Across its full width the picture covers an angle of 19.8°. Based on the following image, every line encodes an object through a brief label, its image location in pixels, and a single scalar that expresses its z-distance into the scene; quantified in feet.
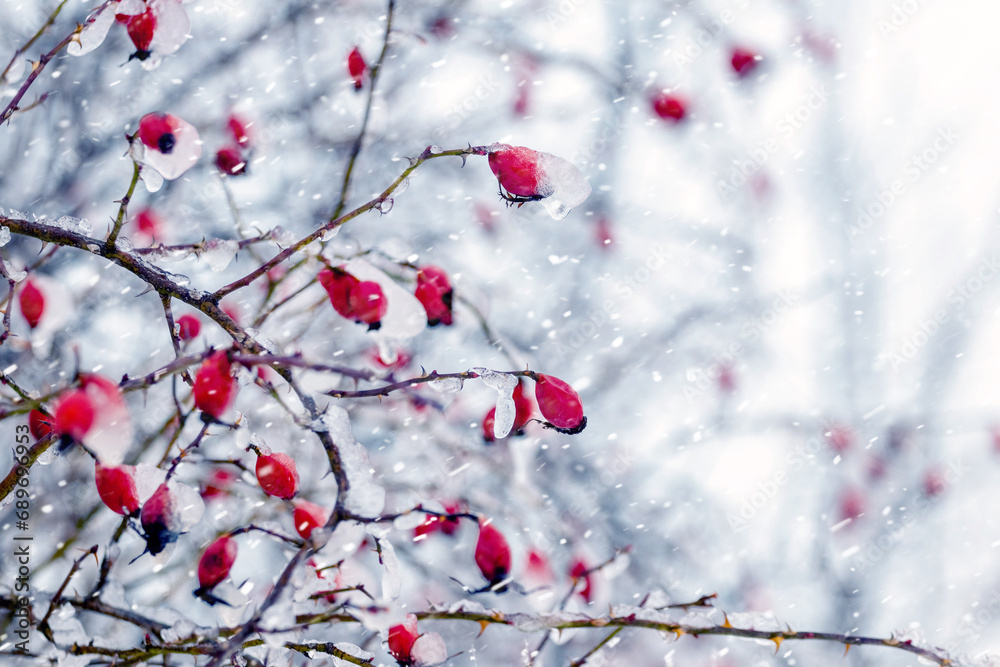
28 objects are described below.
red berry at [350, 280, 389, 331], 2.53
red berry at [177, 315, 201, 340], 2.93
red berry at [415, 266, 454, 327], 2.68
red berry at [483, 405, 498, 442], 2.90
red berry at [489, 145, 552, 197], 2.59
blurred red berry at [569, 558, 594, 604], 3.05
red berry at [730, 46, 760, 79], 11.09
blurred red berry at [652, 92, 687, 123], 10.55
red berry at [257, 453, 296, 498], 2.60
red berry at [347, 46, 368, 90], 3.70
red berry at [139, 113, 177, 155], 2.64
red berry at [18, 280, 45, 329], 2.59
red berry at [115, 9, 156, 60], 2.65
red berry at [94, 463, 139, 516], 2.55
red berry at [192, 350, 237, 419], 2.47
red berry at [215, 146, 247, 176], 2.92
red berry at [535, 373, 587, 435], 2.63
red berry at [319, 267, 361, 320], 2.54
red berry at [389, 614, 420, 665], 2.61
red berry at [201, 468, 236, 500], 3.56
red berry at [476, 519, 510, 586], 2.64
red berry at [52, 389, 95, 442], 2.44
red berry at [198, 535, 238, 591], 2.58
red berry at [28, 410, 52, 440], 2.63
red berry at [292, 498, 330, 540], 2.65
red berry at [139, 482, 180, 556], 2.52
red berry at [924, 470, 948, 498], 11.83
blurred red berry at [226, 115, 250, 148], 3.51
